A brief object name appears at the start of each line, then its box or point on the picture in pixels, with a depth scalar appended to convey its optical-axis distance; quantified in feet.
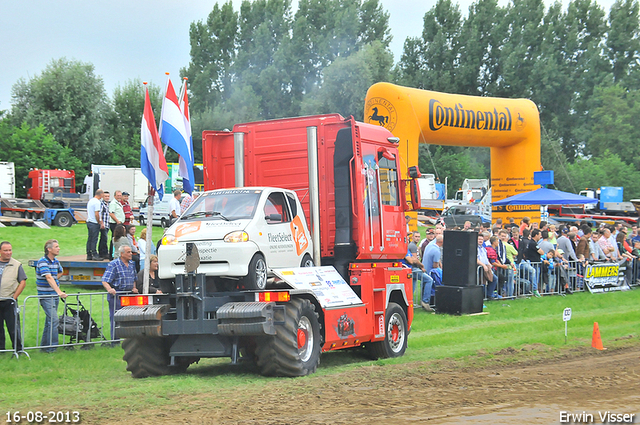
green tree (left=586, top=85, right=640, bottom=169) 224.94
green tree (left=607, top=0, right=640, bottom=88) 246.27
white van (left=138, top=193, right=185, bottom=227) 123.95
